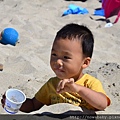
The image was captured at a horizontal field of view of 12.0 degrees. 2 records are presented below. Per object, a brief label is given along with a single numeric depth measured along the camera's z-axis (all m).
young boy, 3.15
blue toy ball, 6.04
